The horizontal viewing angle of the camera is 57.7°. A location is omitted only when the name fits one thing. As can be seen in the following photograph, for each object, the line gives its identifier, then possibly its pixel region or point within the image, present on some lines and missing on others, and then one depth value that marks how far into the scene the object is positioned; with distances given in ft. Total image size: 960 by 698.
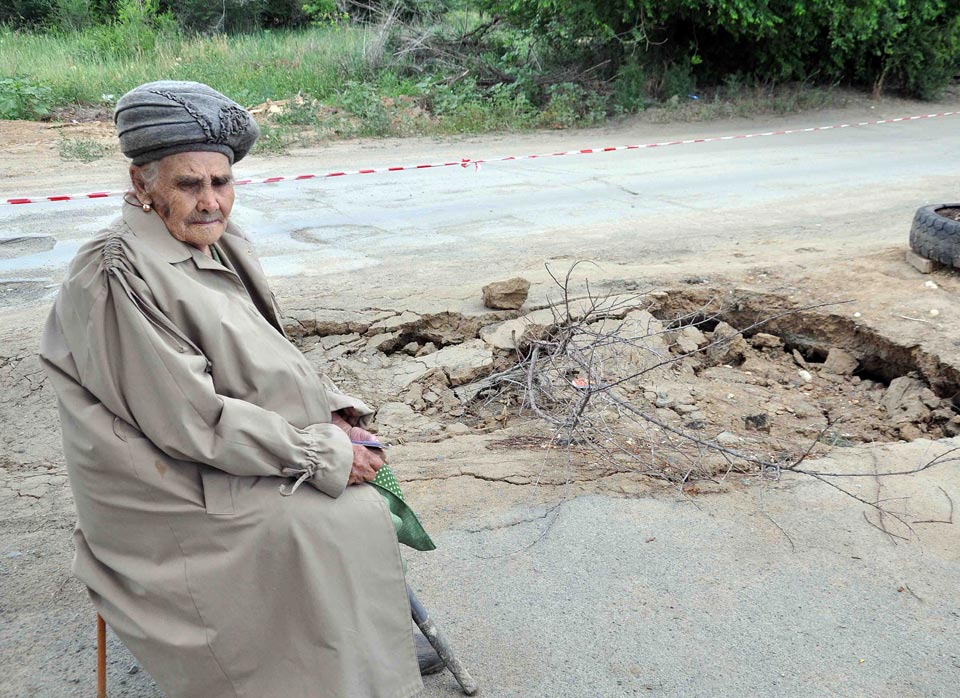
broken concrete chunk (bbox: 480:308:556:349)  17.37
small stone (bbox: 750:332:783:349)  18.58
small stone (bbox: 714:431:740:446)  13.61
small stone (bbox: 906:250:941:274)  20.61
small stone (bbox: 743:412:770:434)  15.03
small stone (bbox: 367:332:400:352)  17.76
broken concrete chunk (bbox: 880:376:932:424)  15.37
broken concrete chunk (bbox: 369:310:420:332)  18.24
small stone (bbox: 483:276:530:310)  18.54
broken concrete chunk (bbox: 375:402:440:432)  14.98
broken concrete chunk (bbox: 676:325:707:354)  17.72
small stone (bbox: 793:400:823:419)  15.70
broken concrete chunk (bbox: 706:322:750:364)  17.89
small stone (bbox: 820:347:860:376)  17.63
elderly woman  6.84
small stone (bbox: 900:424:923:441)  14.73
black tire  19.90
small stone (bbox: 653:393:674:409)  15.19
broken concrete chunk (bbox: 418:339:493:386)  16.65
